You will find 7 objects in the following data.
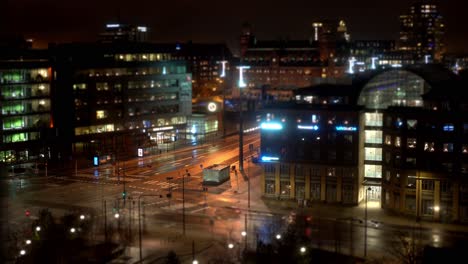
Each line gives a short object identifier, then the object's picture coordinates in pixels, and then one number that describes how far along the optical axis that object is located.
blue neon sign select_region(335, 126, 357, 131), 70.19
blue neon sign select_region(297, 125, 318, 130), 71.44
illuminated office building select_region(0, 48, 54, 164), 95.75
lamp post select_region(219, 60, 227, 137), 128.62
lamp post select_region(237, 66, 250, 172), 88.97
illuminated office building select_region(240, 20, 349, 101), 175.75
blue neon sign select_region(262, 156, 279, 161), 72.72
